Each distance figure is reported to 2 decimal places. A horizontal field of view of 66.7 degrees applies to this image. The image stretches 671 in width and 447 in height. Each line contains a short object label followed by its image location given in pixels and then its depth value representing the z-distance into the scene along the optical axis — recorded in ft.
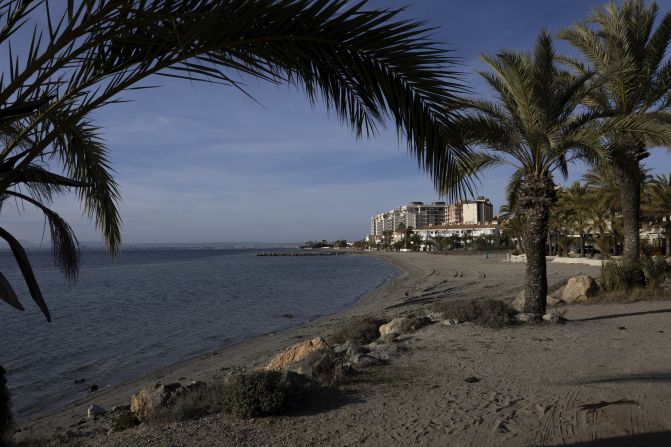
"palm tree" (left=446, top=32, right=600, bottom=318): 32.96
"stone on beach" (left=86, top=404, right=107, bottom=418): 28.22
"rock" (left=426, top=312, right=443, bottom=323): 37.31
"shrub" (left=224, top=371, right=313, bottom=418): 16.98
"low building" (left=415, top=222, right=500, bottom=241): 353.31
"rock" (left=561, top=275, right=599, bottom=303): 44.05
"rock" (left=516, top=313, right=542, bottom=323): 32.12
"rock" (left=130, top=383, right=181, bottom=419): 21.24
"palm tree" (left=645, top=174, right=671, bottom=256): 102.12
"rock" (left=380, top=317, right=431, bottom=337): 34.88
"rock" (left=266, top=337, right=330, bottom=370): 29.40
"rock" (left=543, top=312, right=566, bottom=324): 31.96
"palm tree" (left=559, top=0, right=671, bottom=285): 41.47
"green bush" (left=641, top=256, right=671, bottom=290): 44.91
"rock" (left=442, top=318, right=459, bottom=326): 33.30
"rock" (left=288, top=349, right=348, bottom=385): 20.72
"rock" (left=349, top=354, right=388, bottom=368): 23.25
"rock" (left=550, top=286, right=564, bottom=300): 45.74
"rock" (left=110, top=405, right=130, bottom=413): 27.30
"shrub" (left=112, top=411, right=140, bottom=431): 20.59
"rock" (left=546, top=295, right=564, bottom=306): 44.29
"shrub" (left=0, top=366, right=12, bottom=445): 8.25
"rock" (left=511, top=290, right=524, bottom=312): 35.91
